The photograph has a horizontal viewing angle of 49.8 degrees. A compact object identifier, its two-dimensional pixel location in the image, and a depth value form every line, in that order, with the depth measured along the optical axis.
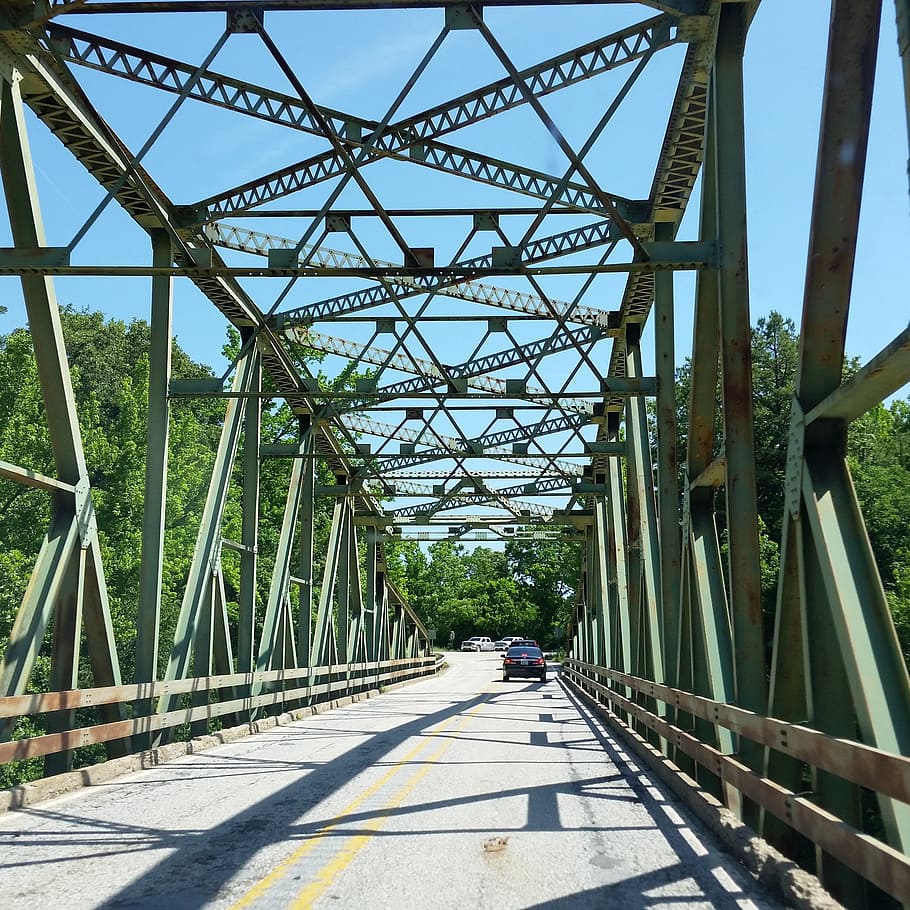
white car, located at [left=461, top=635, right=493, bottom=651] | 99.09
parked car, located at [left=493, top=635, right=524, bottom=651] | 99.44
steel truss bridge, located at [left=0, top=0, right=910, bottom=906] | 5.99
